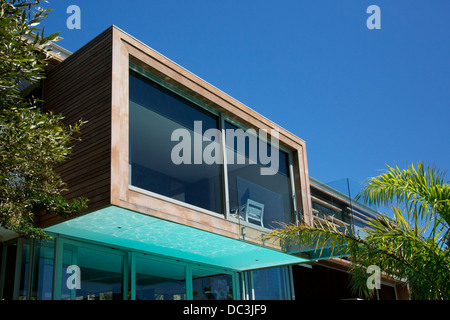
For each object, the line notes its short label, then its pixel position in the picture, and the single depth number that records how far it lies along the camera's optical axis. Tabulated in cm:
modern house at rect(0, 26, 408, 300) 818
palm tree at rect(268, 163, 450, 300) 658
